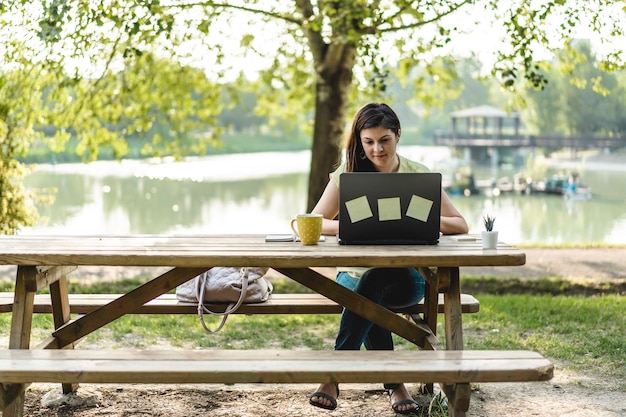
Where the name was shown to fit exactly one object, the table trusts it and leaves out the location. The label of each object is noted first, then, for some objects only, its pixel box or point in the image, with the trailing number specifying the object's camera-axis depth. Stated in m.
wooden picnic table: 2.80
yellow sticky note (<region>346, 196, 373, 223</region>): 2.97
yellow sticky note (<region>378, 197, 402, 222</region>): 2.98
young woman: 3.34
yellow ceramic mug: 3.03
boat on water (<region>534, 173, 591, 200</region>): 39.78
